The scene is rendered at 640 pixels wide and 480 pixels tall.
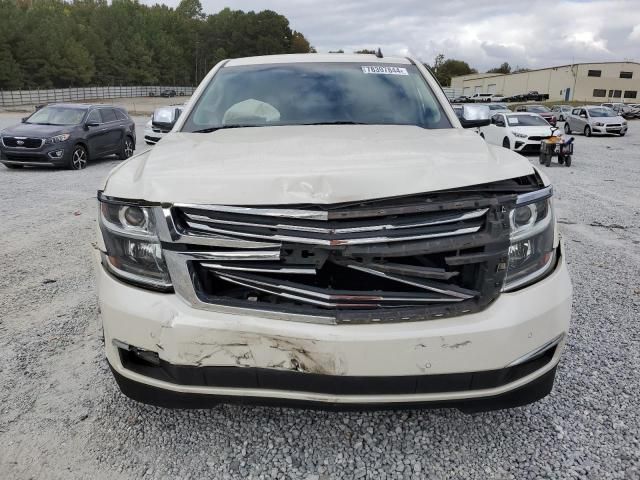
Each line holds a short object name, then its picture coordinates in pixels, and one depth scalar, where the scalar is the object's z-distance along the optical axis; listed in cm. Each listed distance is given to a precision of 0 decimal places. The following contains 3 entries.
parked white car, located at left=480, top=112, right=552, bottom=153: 1642
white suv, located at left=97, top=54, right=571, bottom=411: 185
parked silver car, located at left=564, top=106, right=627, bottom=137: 2516
